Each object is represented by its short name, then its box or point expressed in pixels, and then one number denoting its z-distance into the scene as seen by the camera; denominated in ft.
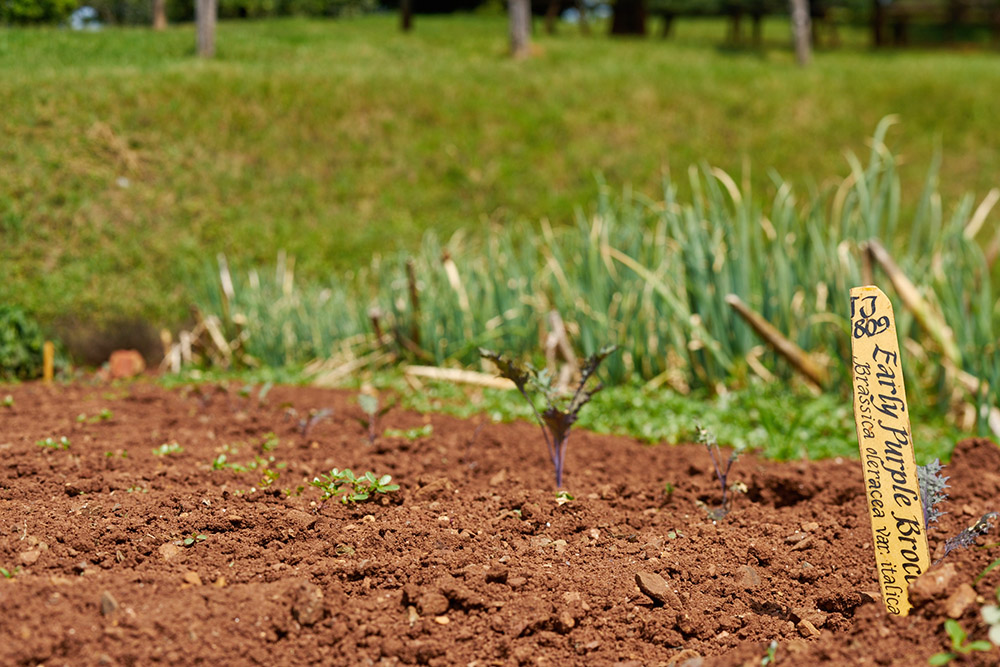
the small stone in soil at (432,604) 5.39
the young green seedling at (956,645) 4.28
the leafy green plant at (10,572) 5.43
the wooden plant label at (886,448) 4.80
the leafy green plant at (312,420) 9.29
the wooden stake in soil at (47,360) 13.52
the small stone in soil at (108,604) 4.99
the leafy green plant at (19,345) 13.75
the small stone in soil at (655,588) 5.66
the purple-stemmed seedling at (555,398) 7.41
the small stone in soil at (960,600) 4.67
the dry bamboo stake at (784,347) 11.02
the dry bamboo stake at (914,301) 11.03
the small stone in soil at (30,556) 5.69
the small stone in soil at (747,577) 5.92
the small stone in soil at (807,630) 5.39
